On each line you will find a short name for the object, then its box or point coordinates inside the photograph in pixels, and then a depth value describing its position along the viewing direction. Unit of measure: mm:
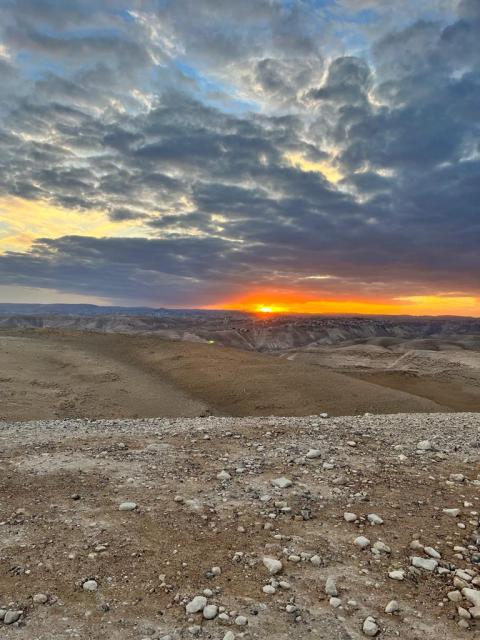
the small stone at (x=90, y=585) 5559
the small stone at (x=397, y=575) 5750
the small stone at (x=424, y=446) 11680
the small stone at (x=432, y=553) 6252
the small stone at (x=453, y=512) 7566
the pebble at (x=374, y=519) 7246
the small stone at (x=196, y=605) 5188
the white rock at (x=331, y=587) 5441
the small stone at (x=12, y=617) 4980
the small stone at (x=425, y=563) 5965
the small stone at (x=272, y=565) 5914
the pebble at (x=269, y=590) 5500
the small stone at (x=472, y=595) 5262
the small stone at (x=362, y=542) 6535
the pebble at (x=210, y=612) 5062
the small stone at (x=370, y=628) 4762
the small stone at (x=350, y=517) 7309
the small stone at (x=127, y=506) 7754
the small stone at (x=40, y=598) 5312
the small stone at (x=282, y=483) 8752
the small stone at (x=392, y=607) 5133
